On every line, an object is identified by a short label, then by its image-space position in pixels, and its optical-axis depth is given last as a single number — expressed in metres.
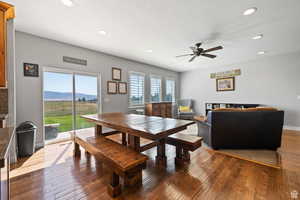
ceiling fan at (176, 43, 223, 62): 3.33
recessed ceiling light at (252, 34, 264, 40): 3.09
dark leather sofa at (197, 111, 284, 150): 2.61
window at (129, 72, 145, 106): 4.98
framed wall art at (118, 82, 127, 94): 4.56
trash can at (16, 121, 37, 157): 2.50
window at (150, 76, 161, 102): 5.93
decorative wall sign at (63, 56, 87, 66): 3.40
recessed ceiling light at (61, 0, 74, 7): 1.91
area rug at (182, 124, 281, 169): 2.24
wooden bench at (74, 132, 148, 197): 1.42
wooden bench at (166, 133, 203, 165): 2.06
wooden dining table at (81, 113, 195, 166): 1.55
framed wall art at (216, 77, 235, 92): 5.62
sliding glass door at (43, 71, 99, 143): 3.24
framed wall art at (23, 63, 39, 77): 2.85
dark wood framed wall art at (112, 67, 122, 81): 4.37
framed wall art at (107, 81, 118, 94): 4.22
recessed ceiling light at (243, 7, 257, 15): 2.12
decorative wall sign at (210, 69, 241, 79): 5.49
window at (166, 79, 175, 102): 6.78
